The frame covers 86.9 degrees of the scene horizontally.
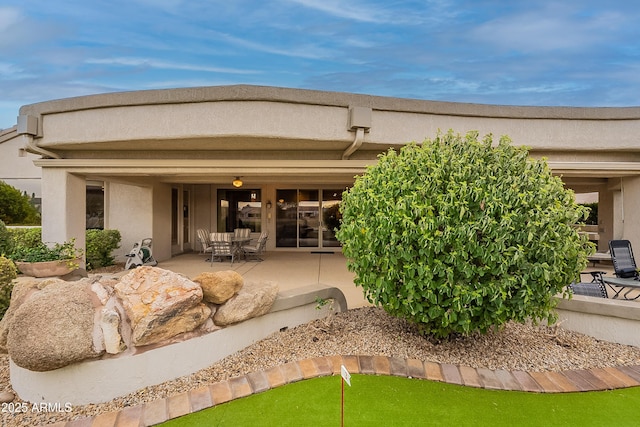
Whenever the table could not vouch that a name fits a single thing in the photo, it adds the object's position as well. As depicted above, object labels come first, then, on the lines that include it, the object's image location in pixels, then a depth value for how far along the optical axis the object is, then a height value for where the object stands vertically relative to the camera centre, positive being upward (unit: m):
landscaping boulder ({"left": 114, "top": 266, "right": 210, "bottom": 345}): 3.14 -0.90
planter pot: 5.89 -1.03
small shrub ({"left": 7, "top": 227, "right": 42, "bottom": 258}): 8.69 -0.75
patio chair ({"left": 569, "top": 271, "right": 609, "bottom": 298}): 5.00 -1.16
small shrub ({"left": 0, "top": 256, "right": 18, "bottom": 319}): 4.73 -1.04
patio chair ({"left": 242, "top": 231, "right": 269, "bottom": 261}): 11.73 -1.33
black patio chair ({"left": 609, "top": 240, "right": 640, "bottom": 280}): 6.99 -0.99
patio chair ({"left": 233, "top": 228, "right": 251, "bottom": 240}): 13.14 -0.88
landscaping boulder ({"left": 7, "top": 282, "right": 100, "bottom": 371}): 2.77 -1.04
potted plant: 5.90 -0.92
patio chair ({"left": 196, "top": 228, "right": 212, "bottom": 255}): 11.69 -1.00
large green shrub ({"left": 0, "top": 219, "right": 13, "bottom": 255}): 7.21 -0.70
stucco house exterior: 6.40 +1.55
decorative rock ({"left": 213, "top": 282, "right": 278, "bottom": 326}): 3.64 -1.05
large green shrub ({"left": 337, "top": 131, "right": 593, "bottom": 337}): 3.13 -0.25
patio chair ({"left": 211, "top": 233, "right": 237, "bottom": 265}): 10.79 -1.17
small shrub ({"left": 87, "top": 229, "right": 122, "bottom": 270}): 9.45 -1.04
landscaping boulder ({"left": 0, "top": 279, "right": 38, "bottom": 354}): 3.68 -1.00
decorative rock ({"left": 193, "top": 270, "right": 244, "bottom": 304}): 3.62 -0.82
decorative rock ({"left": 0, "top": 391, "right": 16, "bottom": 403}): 3.09 -1.74
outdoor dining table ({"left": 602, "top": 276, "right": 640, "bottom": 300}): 5.77 -1.24
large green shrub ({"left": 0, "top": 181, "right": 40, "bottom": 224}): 13.17 +0.10
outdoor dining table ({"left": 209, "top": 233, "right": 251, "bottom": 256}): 11.07 -1.01
